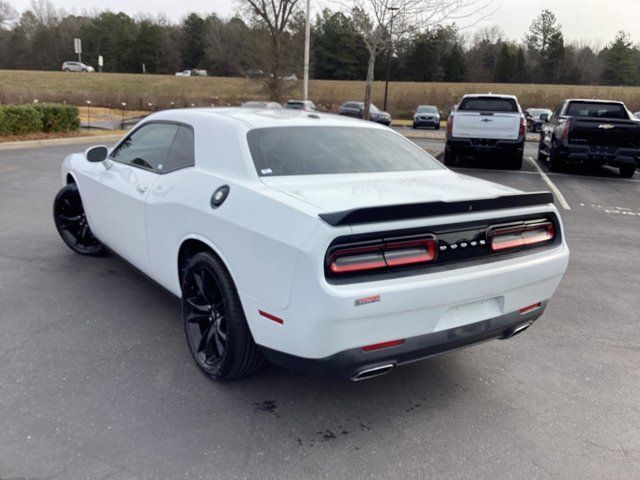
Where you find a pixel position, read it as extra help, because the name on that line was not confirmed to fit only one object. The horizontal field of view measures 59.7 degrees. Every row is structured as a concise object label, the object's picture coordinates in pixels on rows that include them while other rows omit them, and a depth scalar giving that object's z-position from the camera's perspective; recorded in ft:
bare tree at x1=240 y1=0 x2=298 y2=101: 110.32
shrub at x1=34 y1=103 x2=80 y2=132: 54.19
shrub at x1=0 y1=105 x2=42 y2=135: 49.29
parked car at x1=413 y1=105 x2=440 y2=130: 111.96
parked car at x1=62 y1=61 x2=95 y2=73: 256.11
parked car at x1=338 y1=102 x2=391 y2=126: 105.73
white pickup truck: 42.55
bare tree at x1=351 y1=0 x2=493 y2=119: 45.93
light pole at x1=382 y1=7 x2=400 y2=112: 45.91
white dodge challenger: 8.27
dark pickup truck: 40.40
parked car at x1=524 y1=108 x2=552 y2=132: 114.27
